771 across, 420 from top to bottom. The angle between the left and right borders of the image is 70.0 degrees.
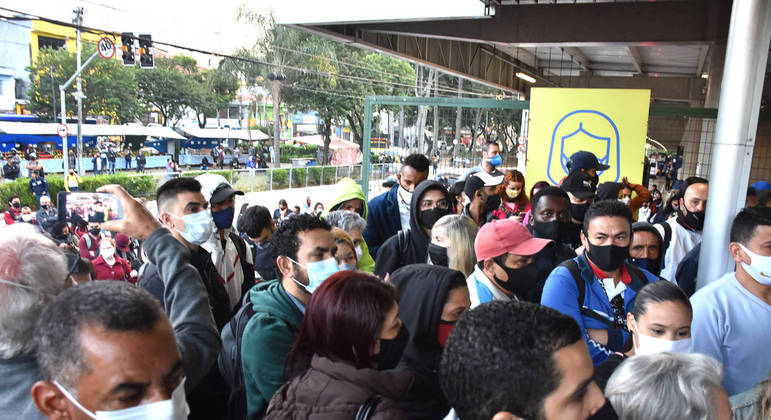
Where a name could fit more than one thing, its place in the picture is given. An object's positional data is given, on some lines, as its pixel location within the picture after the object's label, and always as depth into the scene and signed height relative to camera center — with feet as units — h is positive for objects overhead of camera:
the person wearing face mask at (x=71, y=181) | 57.70 -6.49
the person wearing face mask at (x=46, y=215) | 38.03 -7.23
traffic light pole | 73.15 -2.82
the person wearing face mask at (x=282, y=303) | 7.34 -2.59
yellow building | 122.01 +18.49
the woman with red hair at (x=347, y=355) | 5.57 -2.49
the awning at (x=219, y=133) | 143.54 -1.93
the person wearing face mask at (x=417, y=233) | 13.29 -2.44
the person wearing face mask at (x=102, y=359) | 4.37 -1.91
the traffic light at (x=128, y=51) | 46.88 +5.99
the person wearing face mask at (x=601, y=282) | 9.02 -2.36
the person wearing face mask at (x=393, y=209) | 16.49 -2.23
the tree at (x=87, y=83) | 112.68 +7.68
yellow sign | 19.61 +0.51
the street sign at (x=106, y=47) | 61.46 +8.28
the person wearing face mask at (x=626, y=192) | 17.57 -1.52
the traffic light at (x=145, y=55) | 49.37 +6.05
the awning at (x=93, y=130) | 100.07 -2.01
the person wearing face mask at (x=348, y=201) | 15.73 -1.95
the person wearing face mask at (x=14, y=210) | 39.19 -6.68
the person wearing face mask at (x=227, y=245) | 12.32 -2.69
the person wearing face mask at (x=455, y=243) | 11.15 -2.15
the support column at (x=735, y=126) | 10.64 +0.49
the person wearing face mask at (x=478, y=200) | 16.80 -1.87
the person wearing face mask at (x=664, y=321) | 7.71 -2.42
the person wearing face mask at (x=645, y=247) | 12.72 -2.30
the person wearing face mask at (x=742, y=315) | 8.39 -2.54
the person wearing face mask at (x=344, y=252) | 10.53 -2.31
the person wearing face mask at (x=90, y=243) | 29.28 -6.74
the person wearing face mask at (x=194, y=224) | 10.14 -1.91
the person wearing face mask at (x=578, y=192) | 14.98 -1.35
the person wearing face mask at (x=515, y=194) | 20.89 -2.06
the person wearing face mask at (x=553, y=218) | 13.50 -1.86
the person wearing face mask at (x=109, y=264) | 23.94 -6.47
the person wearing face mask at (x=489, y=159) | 22.65 -0.84
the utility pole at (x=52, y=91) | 108.76 +5.28
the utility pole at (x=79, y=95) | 74.54 +3.31
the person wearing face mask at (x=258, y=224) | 15.97 -2.81
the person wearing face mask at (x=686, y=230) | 14.60 -2.17
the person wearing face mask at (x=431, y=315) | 7.54 -2.45
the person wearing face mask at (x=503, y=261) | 9.64 -2.13
